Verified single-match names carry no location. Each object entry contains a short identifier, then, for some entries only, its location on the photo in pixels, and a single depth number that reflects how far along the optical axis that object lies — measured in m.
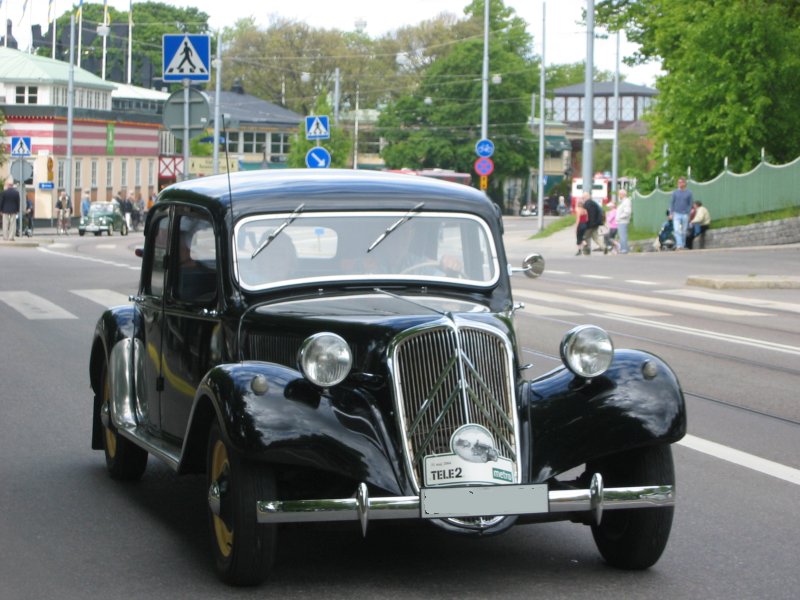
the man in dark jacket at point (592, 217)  37.99
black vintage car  5.91
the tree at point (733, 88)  45.81
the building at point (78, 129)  83.62
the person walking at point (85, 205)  64.12
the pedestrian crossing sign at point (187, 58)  22.00
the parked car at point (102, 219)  63.97
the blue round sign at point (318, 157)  35.88
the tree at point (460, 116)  105.38
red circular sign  49.88
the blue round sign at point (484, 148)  50.19
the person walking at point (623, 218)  40.25
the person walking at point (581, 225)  38.98
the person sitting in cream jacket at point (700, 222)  40.75
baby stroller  40.59
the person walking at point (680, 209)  38.50
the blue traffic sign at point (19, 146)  48.53
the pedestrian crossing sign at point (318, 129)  35.88
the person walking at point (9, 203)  45.81
